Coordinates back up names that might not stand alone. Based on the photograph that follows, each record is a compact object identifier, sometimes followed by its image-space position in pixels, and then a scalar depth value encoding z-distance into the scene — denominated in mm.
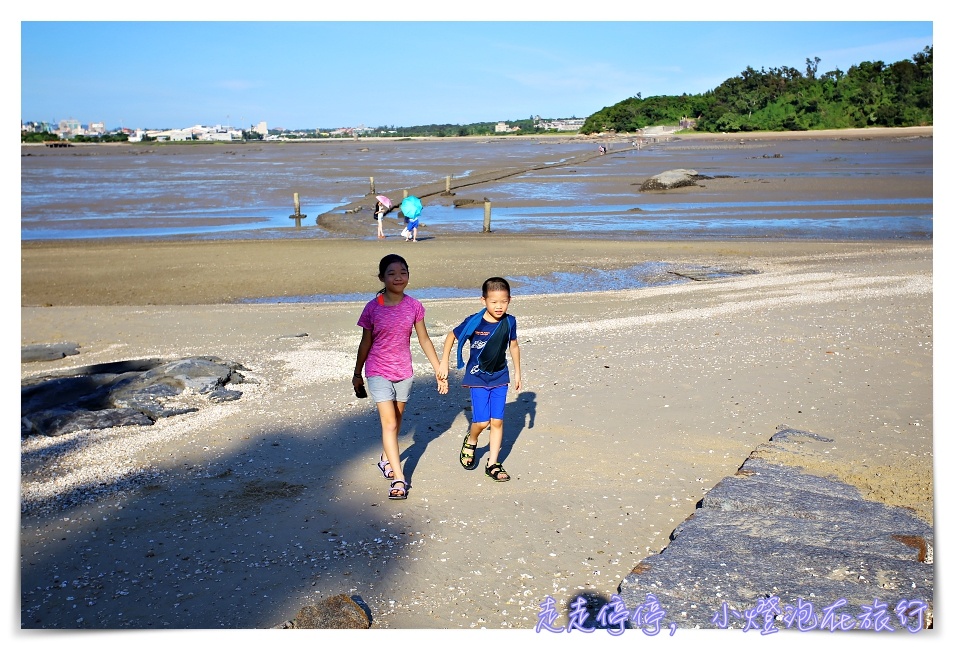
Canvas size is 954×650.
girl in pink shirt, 5633
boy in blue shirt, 5750
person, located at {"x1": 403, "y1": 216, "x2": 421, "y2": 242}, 23267
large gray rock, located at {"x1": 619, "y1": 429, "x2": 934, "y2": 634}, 4020
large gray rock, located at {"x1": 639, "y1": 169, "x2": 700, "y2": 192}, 38781
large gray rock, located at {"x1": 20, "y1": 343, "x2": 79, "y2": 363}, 10336
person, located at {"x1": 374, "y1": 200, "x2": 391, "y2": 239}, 23852
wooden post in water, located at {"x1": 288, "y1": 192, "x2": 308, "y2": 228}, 29688
